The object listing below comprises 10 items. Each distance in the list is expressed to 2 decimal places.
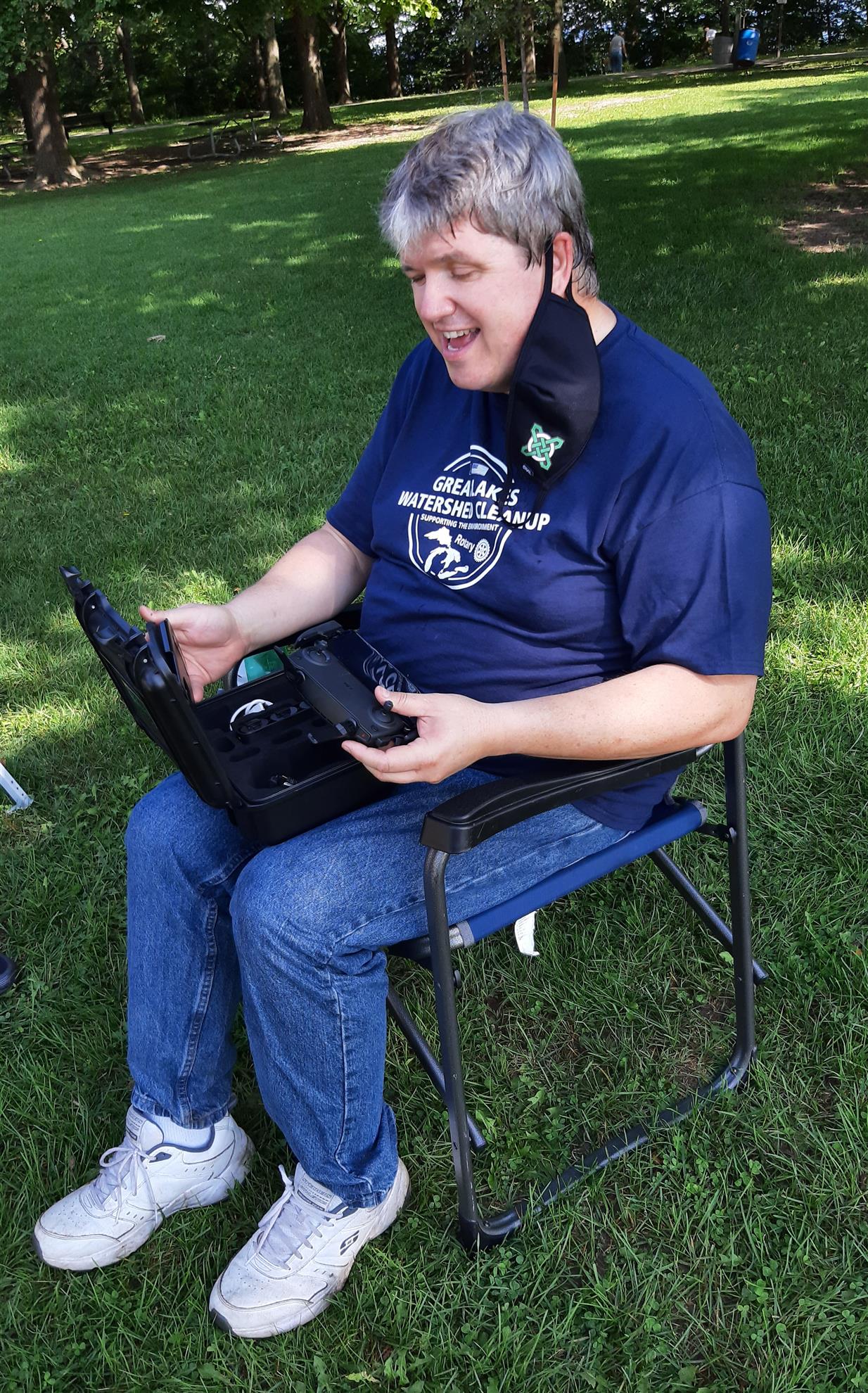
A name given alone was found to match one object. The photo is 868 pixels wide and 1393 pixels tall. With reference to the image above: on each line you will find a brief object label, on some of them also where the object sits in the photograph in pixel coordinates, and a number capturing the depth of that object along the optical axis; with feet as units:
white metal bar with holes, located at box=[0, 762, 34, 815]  9.14
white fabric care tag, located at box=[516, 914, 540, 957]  6.43
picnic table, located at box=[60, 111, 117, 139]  102.42
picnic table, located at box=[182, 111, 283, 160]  67.26
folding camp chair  4.62
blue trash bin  79.61
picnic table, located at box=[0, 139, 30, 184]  66.94
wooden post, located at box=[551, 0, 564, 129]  32.07
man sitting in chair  4.86
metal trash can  87.04
